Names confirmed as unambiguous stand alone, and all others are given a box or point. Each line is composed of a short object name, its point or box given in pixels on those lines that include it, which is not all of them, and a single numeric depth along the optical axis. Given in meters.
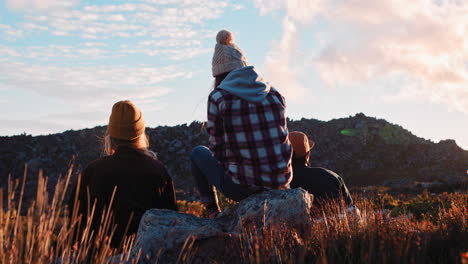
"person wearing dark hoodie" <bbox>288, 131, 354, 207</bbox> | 5.18
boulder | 4.01
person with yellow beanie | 4.22
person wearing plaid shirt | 4.06
